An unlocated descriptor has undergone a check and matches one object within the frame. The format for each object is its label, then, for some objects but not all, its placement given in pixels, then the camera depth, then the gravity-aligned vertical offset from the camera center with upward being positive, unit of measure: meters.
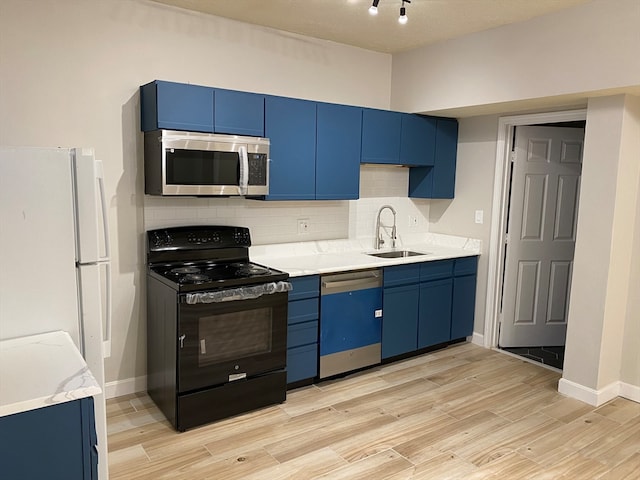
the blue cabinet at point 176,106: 3.09 +0.45
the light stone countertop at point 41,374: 1.53 -0.66
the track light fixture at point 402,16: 2.93 +0.99
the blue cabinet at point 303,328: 3.48 -1.02
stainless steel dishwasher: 3.66 -1.03
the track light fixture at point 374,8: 2.81 +0.97
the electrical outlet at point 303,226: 4.15 -0.36
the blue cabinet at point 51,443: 1.52 -0.83
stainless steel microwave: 3.11 +0.10
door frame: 4.40 -0.32
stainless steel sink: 4.55 -0.63
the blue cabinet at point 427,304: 4.05 -1.00
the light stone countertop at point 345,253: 3.71 -0.59
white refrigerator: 1.93 -0.30
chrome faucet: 4.62 -0.43
